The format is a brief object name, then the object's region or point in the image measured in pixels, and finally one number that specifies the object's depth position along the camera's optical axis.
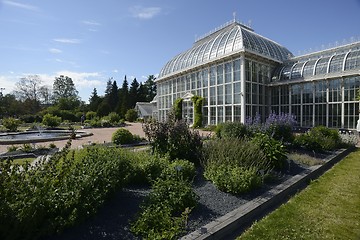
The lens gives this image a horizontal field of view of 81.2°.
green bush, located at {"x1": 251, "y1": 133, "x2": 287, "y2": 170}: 6.90
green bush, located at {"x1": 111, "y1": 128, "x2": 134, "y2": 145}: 13.51
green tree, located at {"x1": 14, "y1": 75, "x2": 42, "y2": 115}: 53.75
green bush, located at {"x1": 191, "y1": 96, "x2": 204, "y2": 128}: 28.93
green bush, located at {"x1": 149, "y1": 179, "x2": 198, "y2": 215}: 3.91
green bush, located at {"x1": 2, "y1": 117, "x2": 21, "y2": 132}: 22.81
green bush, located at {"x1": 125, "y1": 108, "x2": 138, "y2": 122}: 53.41
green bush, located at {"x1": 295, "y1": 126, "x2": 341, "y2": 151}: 10.25
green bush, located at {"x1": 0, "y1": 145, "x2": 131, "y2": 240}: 2.70
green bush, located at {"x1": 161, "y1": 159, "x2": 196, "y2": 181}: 4.84
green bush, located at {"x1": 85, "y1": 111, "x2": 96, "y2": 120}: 46.22
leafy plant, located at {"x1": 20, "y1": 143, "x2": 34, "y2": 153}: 10.80
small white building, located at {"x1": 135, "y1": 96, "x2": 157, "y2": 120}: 55.81
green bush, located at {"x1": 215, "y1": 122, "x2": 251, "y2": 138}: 9.75
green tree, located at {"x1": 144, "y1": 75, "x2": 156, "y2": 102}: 72.96
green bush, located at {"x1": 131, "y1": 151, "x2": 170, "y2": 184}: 5.38
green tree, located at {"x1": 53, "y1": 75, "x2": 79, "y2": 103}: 66.12
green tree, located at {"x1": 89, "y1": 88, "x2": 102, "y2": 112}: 64.06
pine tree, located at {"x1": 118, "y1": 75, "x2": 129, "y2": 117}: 60.59
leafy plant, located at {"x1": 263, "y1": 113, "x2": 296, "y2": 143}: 10.30
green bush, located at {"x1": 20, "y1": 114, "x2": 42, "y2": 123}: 38.72
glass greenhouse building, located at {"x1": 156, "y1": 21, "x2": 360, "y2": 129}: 21.23
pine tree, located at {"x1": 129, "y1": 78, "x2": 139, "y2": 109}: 64.54
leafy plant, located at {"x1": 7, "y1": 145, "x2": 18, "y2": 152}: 10.73
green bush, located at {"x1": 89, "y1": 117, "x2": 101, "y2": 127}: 32.17
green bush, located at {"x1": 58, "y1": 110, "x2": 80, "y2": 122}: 44.19
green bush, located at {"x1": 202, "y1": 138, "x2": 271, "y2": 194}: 5.11
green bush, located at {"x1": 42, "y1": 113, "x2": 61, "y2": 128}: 30.80
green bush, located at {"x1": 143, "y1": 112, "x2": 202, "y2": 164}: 7.15
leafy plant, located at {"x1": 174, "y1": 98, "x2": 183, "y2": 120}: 32.75
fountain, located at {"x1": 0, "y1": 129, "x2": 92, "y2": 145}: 15.17
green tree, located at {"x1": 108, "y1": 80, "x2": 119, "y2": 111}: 66.14
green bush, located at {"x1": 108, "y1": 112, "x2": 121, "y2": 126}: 38.12
